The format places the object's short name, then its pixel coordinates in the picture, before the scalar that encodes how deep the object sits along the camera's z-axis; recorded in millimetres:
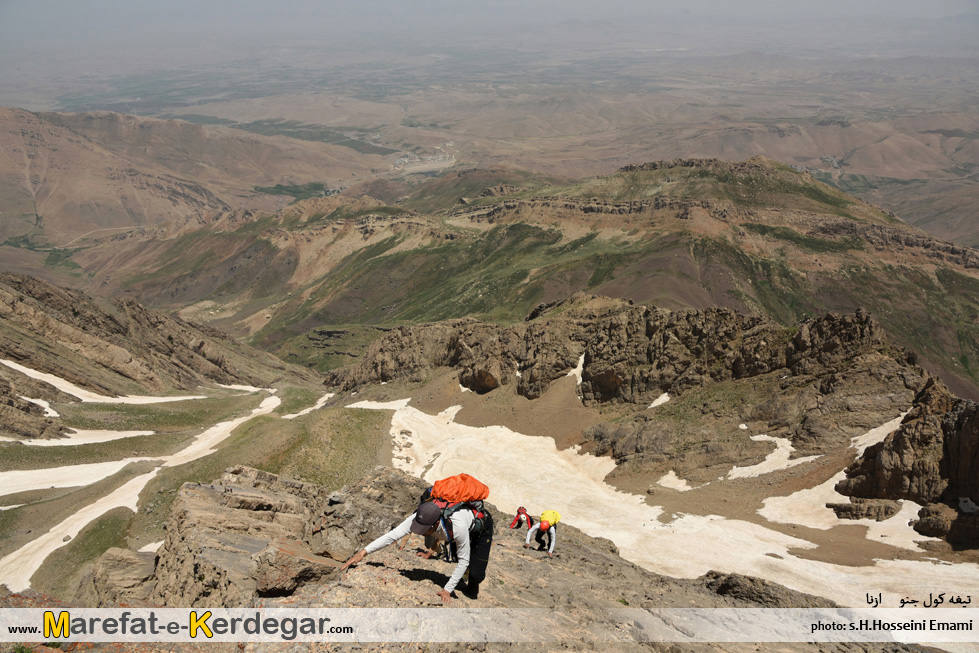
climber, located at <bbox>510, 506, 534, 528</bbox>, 23852
